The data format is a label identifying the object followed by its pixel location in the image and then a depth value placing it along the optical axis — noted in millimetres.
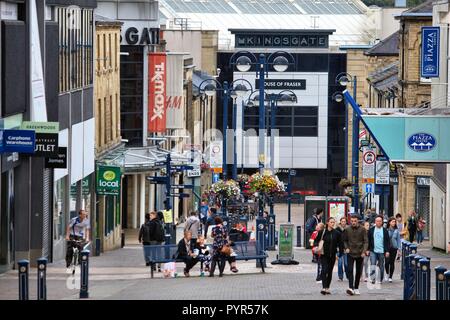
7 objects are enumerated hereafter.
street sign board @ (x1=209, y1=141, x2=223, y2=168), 72625
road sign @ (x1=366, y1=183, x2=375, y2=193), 60438
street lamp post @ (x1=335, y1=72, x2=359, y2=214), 52719
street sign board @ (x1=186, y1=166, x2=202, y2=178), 66938
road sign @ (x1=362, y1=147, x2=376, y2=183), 58928
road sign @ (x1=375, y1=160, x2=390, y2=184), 60406
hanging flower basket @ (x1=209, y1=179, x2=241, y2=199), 58875
